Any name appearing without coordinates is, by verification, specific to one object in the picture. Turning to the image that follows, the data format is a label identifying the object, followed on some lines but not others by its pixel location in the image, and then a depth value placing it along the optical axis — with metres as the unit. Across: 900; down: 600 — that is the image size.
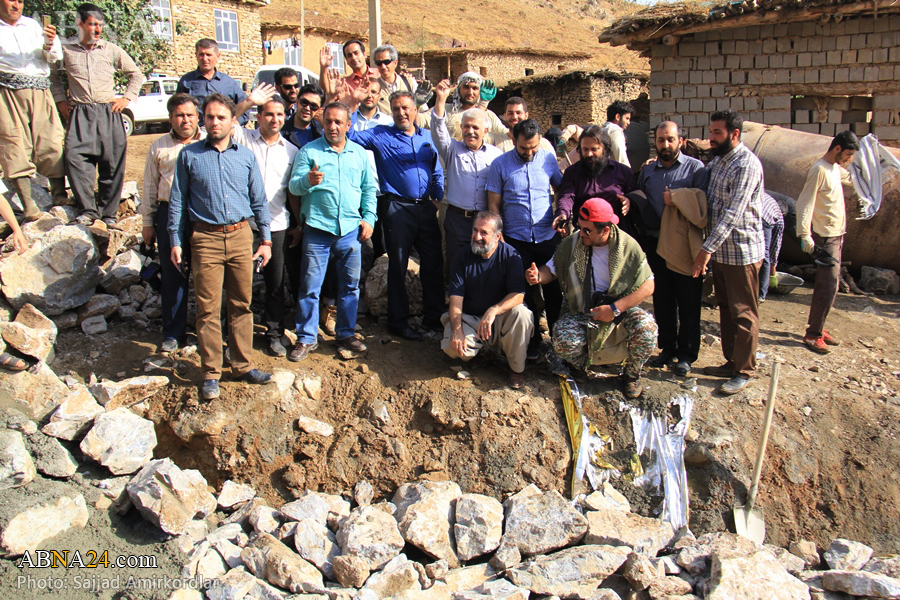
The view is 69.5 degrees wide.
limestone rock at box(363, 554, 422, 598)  3.68
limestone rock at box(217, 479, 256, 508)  4.37
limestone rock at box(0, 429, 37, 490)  3.81
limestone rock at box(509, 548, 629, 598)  3.71
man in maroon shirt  4.89
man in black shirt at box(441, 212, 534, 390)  4.71
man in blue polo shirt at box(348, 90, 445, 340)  5.23
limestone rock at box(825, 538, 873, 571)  4.09
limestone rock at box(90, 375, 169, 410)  4.53
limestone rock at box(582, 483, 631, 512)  4.39
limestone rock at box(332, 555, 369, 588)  3.71
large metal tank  7.13
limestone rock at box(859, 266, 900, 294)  6.98
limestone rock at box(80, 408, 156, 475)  4.21
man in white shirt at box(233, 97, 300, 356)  4.91
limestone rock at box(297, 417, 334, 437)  4.70
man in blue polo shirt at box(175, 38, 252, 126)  5.82
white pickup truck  14.05
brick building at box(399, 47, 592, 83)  22.34
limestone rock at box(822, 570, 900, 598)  3.62
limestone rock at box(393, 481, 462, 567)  4.00
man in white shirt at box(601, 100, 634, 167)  5.90
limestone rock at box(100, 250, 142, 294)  5.52
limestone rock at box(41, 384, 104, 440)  4.28
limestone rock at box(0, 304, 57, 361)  4.62
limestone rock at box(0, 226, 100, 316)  5.07
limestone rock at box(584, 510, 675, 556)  4.04
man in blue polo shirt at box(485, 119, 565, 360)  5.03
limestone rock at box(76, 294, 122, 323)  5.31
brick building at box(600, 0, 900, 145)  8.52
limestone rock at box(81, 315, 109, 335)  5.23
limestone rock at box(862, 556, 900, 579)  3.92
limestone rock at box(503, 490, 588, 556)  4.05
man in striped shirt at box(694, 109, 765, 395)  4.60
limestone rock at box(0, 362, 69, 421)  4.39
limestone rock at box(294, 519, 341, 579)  3.89
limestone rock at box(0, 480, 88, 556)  3.55
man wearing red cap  4.57
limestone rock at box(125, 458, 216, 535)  3.91
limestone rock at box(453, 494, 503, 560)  4.03
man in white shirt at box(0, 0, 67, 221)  5.36
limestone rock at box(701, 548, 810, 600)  3.62
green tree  12.14
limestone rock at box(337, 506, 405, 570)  3.85
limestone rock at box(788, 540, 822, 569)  4.24
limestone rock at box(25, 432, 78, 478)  4.07
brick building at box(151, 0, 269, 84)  20.61
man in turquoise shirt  4.83
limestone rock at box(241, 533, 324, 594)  3.67
